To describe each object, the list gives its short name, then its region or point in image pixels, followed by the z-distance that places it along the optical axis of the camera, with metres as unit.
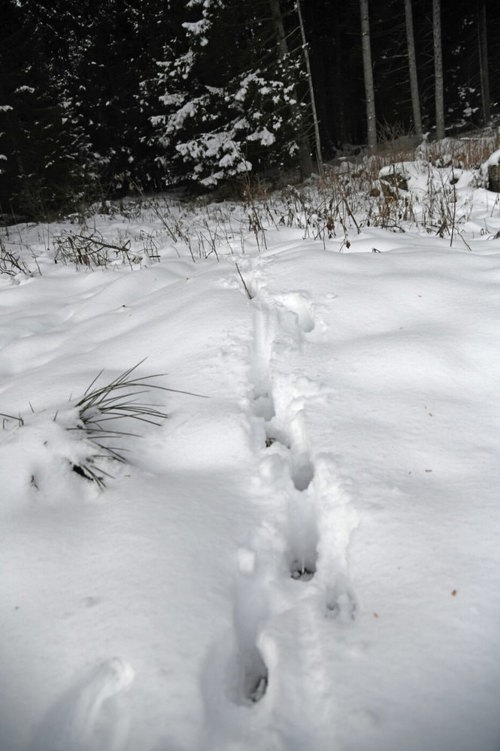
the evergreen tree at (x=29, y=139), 8.59
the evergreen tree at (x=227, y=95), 7.62
